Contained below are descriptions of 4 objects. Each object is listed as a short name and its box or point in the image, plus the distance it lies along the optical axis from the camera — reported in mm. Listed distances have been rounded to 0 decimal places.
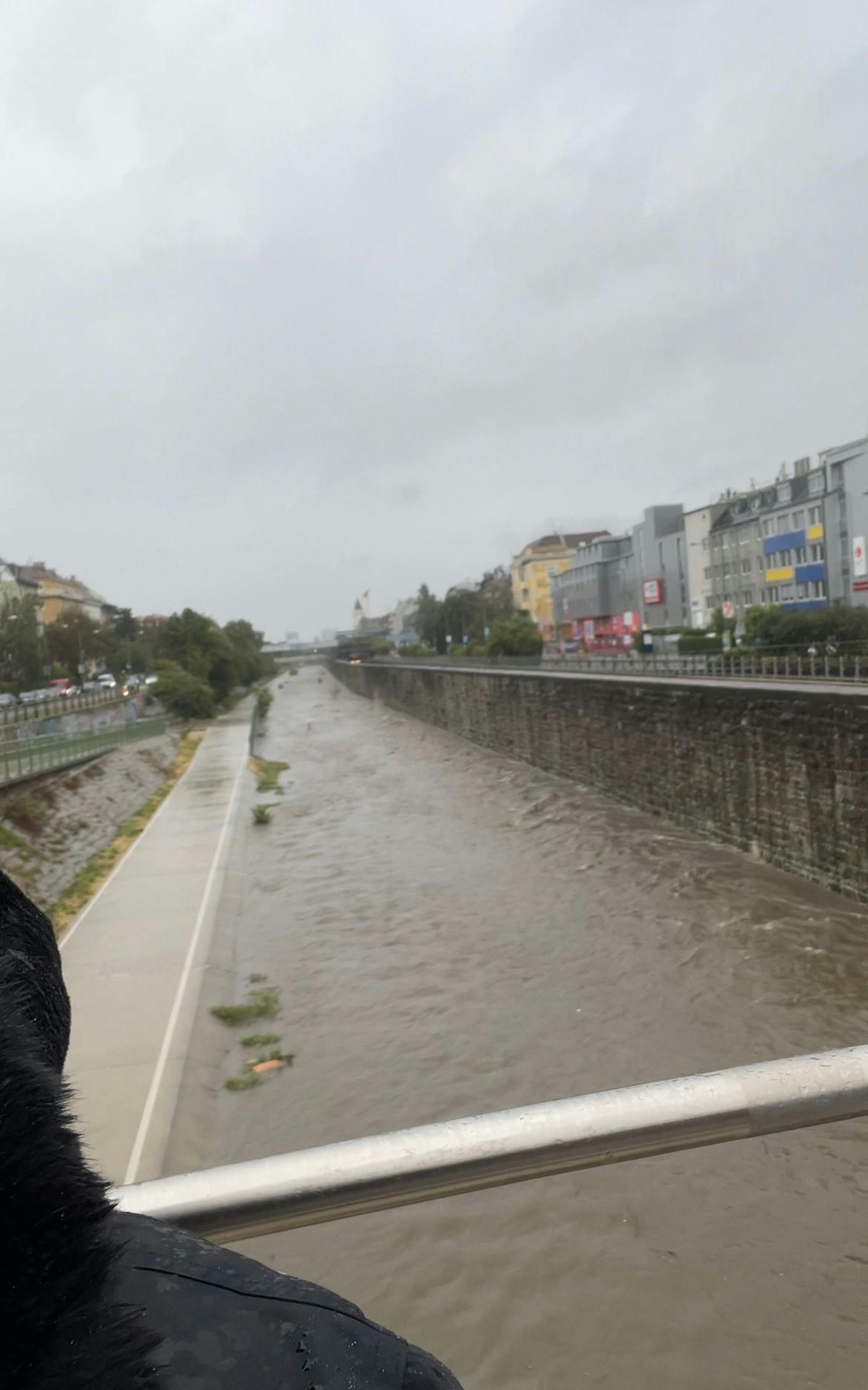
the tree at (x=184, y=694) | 57656
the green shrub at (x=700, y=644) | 37094
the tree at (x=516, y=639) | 61469
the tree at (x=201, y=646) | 67000
